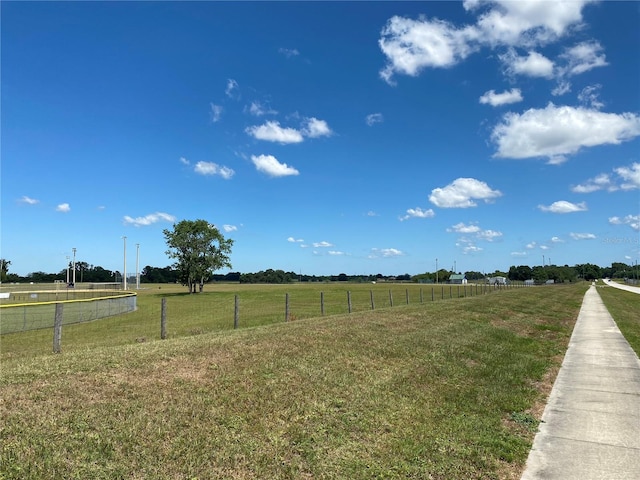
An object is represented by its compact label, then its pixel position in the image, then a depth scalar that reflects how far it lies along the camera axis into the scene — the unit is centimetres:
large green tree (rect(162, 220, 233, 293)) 6731
